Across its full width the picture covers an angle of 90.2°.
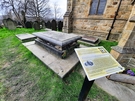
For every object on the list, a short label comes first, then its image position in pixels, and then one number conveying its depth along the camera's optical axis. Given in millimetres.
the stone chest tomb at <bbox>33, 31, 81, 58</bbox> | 2545
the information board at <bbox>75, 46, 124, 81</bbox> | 955
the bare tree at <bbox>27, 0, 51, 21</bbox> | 14560
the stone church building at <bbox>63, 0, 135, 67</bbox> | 4129
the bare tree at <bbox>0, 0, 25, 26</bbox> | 11246
